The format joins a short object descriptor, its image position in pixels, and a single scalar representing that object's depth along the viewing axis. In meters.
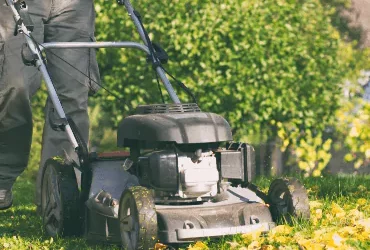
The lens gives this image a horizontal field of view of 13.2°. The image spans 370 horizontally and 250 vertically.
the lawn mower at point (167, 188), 6.86
